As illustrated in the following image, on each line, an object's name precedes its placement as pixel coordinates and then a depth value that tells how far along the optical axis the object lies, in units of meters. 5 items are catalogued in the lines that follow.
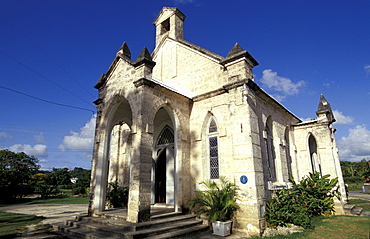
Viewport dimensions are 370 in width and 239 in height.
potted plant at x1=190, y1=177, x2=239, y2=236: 7.23
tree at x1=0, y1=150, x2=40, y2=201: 24.34
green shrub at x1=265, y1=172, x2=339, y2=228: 7.48
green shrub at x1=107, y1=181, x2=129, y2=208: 10.88
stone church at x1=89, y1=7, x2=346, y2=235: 7.73
